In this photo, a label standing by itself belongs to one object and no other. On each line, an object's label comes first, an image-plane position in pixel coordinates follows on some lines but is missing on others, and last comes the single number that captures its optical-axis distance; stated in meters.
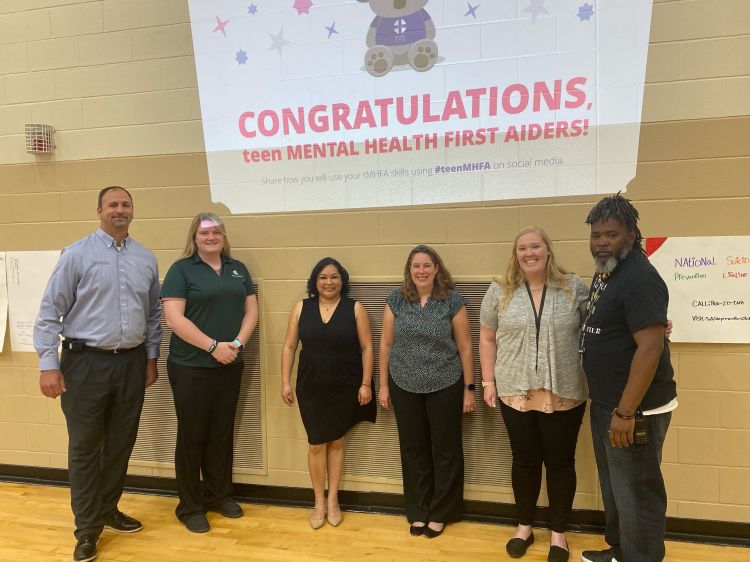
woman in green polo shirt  2.86
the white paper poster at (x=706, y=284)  2.64
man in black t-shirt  1.96
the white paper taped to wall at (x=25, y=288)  3.48
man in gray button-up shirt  2.64
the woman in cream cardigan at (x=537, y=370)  2.45
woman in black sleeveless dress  2.89
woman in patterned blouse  2.73
